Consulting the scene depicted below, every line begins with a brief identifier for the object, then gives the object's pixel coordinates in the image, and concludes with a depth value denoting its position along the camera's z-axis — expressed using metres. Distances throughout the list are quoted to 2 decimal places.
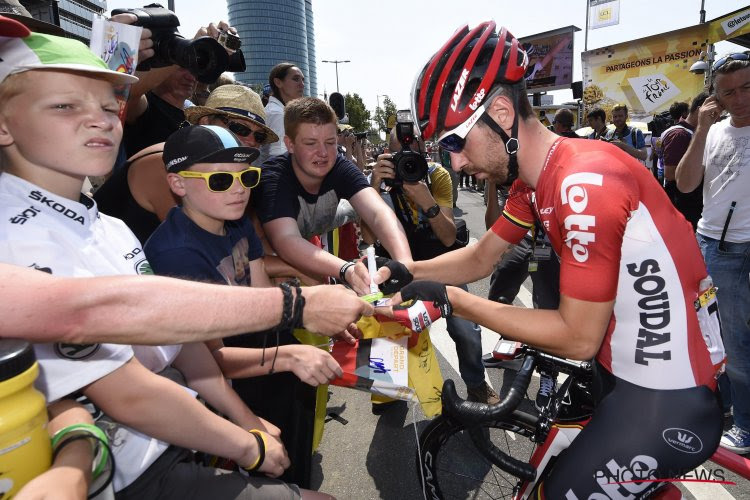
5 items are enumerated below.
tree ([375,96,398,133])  65.65
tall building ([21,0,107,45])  61.69
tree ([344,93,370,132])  53.88
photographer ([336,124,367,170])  9.03
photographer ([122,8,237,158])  2.49
